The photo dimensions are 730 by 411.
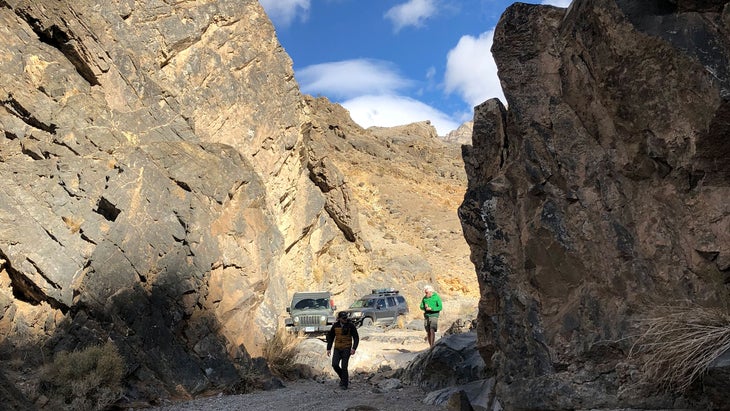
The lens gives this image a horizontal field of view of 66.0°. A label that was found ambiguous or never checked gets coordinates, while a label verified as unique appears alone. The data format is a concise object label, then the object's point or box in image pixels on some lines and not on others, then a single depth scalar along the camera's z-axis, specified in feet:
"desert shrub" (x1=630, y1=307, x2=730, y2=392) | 14.08
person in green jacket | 46.50
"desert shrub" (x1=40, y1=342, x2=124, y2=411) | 28.32
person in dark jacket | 36.42
